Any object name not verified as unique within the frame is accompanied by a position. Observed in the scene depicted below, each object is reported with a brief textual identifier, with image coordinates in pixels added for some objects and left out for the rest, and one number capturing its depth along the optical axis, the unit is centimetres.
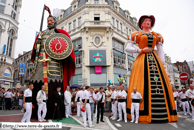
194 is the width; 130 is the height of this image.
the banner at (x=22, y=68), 2195
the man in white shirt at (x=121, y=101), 648
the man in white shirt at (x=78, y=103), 789
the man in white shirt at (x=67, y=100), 693
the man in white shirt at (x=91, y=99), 577
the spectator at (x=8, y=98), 1120
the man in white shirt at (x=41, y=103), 570
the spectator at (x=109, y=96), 845
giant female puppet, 558
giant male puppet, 618
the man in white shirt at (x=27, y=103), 528
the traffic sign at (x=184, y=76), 812
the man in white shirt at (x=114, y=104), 714
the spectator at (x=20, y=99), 1149
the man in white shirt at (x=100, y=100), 629
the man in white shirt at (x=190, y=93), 724
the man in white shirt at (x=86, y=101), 536
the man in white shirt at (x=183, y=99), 872
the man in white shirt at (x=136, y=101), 574
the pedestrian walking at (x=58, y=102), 604
